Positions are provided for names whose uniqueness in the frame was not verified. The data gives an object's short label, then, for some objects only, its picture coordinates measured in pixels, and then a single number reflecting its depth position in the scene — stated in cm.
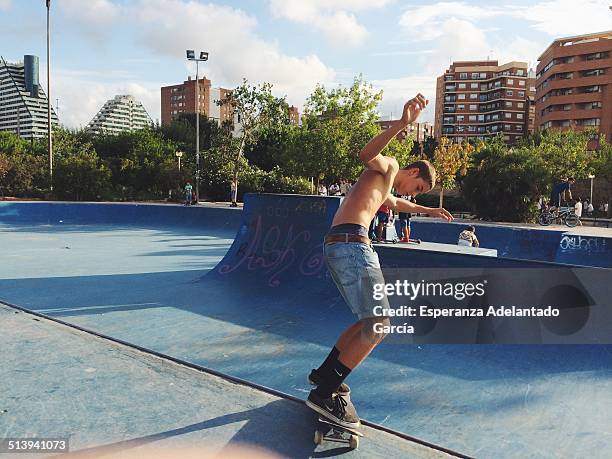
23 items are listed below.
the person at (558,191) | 1923
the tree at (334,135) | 2923
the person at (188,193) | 2850
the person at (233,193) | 3019
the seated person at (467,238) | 927
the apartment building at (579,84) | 7288
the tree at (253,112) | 3259
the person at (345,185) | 2935
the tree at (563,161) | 2597
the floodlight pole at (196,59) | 3212
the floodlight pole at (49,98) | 3260
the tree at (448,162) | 3481
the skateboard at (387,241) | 776
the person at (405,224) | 1083
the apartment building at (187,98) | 14075
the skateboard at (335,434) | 288
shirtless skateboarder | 288
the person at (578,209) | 2265
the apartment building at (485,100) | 10744
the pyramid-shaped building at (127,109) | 18150
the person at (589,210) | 3027
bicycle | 2033
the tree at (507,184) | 2450
